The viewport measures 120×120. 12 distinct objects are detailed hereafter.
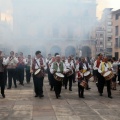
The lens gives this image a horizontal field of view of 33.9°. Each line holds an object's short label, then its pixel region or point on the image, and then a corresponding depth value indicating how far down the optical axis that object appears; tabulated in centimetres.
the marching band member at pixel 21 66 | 1171
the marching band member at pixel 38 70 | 800
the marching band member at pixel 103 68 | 842
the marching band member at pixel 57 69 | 799
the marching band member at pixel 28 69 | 1257
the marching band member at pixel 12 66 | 1023
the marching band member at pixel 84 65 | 848
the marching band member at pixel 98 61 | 963
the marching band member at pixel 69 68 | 981
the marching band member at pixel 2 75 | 773
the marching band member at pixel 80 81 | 799
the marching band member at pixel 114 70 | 1006
